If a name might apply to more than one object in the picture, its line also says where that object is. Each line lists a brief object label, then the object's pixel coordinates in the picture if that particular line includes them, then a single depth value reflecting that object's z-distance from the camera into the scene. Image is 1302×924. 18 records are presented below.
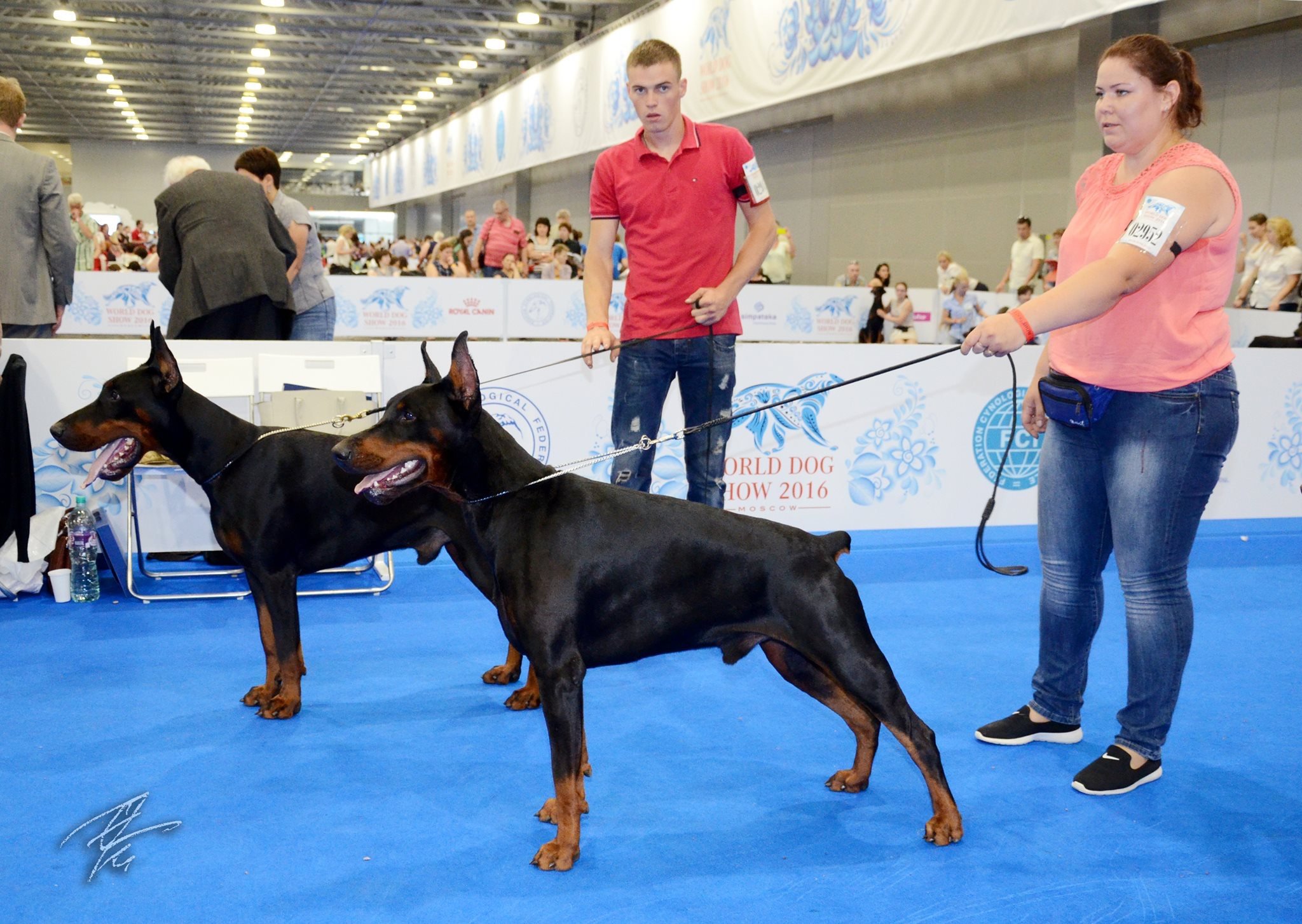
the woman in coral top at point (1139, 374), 2.22
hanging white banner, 8.49
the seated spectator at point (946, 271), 11.84
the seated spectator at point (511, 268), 12.37
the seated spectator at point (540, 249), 12.46
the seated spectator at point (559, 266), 12.02
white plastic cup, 4.08
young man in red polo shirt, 3.21
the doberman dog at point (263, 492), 2.99
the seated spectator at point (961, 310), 11.16
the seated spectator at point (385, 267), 14.86
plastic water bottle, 4.11
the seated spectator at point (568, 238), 12.72
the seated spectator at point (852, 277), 14.03
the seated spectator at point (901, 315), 12.16
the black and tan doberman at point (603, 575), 2.19
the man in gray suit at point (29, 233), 4.03
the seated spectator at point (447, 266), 13.64
